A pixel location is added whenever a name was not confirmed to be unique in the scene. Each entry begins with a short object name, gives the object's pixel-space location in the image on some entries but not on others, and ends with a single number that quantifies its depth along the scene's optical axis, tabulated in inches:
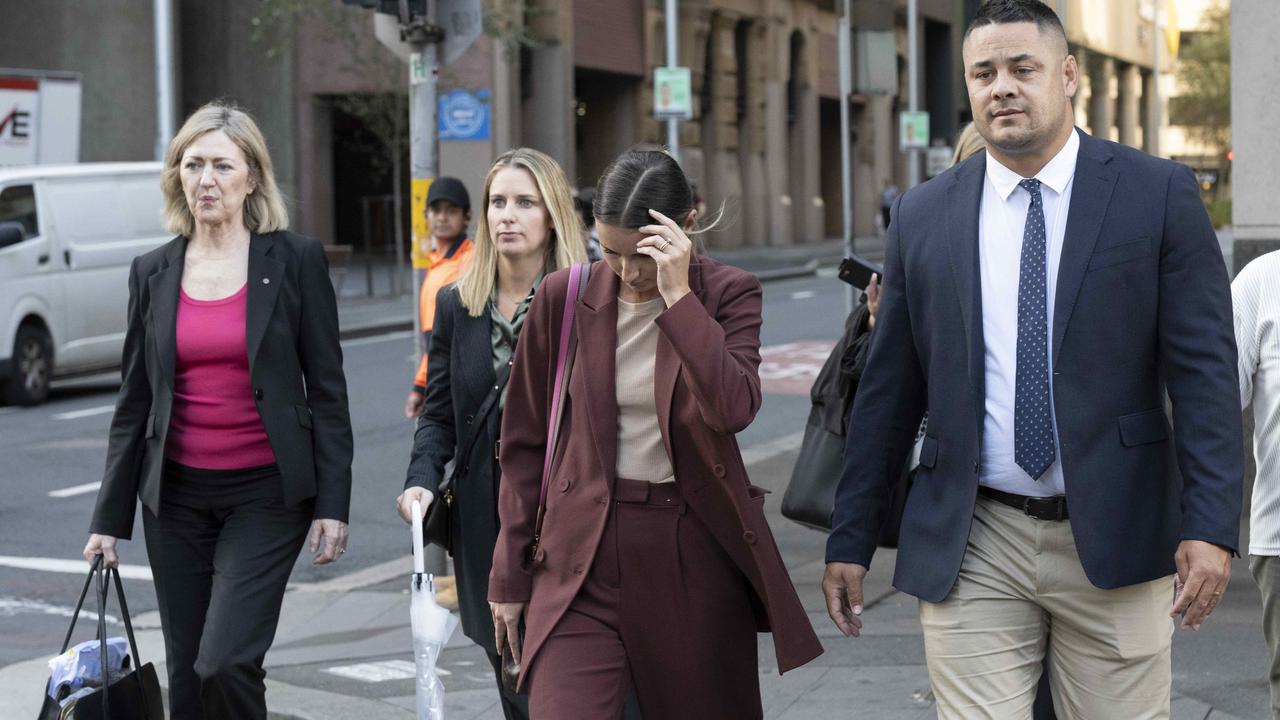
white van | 647.1
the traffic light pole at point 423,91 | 330.0
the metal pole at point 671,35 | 1312.7
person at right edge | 171.9
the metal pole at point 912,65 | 1726.0
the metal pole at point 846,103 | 441.4
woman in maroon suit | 144.9
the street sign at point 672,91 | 1211.2
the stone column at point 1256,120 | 319.3
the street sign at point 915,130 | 1712.6
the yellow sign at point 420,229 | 335.0
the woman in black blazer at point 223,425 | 188.2
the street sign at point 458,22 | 333.1
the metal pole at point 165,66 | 1029.8
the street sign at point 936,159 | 1740.9
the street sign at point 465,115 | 880.9
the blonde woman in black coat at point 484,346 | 195.6
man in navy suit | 139.4
